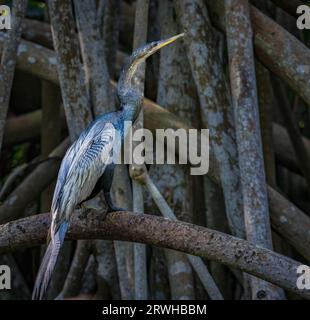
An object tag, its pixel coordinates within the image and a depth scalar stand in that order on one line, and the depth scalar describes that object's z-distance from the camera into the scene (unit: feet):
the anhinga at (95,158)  26.81
